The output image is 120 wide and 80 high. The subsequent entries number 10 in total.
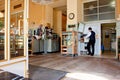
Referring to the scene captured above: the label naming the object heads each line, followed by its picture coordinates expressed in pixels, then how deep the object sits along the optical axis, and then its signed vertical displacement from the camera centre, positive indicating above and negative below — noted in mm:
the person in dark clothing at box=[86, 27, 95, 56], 6988 -138
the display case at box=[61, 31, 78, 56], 6836 -184
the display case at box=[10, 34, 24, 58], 2474 -124
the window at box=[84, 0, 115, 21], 7051 +1594
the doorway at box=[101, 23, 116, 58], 11570 +107
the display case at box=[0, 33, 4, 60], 2307 -103
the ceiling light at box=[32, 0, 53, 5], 6445 +1844
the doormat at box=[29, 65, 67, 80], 2938 -848
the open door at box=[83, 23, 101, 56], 7316 +130
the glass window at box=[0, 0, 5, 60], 2318 +217
